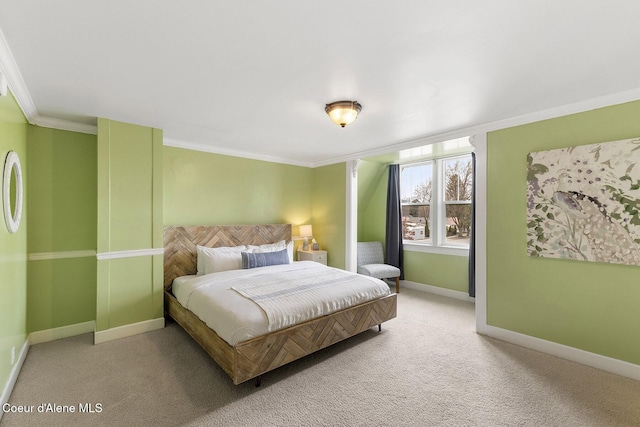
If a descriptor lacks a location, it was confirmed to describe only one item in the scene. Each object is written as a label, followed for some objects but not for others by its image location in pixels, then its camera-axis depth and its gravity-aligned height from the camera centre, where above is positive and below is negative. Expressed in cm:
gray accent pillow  375 -63
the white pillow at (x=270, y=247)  414 -53
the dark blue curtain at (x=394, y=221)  521 -13
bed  219 -109
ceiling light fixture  246 +94
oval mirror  205 +18
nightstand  493 -77
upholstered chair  474 -93
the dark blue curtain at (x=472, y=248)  414 -52
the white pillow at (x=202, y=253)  372 -54
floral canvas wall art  235 +11
